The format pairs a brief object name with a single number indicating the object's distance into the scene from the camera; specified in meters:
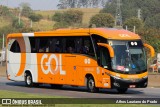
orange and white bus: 25.97
